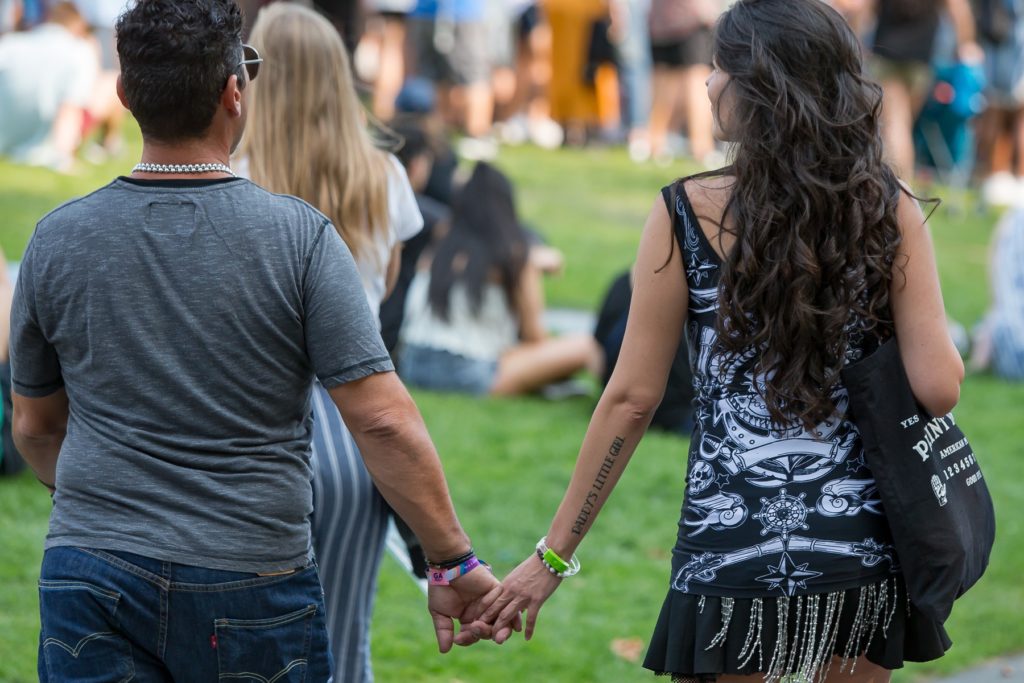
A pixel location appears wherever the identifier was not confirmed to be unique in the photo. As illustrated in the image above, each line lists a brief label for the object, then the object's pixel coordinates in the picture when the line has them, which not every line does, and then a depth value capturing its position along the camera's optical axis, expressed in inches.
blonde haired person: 262.1
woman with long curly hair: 199.2
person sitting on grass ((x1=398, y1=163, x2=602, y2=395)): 550.9
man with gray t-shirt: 182.2
